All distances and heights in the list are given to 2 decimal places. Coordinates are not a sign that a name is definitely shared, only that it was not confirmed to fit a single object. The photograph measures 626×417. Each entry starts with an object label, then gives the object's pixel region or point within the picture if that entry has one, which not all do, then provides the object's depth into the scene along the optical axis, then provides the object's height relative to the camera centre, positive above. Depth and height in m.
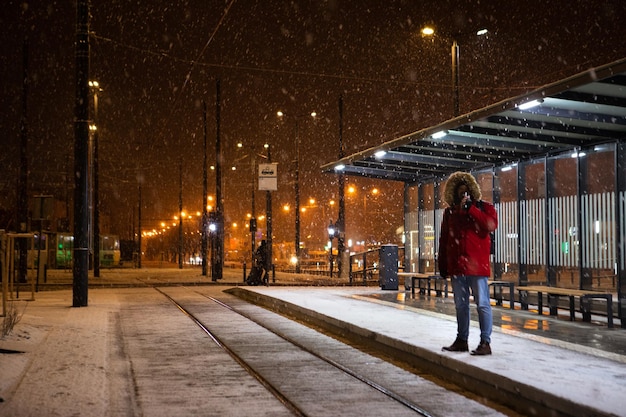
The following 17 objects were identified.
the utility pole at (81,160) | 17.12 +2.10
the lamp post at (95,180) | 39.16 +3.99
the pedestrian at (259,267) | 28.01 -0.44
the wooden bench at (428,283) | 18.95 -0.73
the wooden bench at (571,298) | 12.23 -0.75
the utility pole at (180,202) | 57.79 +4.04
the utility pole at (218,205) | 34.94 +2.36
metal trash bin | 22.52 -0.43
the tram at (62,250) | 56.03 +0.46
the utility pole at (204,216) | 42.44 +2.11
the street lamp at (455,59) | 20.36 +5.22
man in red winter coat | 8.86 +0.12
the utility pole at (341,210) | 36.62 +2.09
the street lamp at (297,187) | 41.94 +3.74
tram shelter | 12.50 +1.85
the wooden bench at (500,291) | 15.70 -0.78
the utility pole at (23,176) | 30.28 +3.17
